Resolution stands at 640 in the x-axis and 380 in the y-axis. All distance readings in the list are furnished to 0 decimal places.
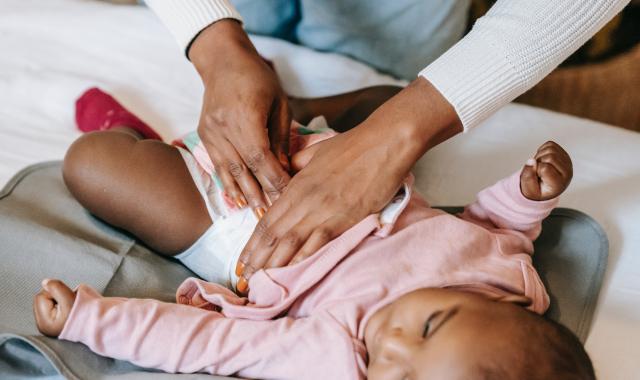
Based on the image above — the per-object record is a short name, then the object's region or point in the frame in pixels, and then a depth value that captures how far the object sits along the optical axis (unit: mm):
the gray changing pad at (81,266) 813
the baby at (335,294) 798
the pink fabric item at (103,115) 1228
